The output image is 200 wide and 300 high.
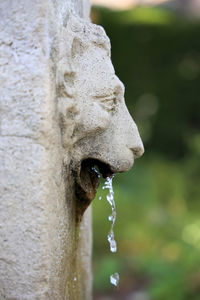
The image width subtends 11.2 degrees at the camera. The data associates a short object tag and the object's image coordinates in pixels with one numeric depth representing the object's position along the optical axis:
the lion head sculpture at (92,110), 1.08
